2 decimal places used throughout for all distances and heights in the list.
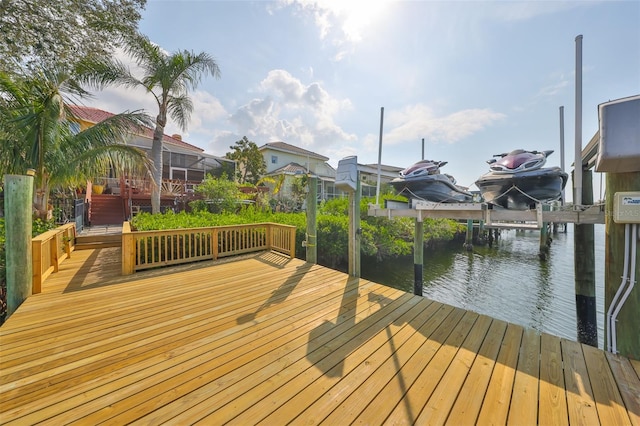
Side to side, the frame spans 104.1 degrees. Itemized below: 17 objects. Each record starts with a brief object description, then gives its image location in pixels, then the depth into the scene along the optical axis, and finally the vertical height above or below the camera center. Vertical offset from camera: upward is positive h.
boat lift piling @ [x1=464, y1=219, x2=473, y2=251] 15.33 -1.60
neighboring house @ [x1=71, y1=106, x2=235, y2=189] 17.48 +3.92
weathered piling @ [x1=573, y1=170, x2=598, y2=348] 4.14 -1.10
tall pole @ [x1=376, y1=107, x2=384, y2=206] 5.41 +1.48
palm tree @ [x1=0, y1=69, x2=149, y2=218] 4.88 +1.65
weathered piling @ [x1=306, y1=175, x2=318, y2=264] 5.54 -0.16
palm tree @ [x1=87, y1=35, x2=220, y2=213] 8.73 +4.88
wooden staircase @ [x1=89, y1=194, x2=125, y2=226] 11.36 +0.03
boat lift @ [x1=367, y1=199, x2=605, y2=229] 3.12 -0.02
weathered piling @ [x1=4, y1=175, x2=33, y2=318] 3.22 -0.33
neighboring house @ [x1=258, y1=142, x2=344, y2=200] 21.14 +4.82
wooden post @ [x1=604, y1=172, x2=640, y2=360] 2.33 -0.59
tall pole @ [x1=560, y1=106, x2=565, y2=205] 4.12 +1.31
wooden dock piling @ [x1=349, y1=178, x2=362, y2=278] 4.83 -0.47
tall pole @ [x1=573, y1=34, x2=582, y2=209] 2.89 +1.08
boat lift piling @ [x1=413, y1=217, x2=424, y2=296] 6.36 -1.25
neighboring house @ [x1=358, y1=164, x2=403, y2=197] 22.61 +2.92
